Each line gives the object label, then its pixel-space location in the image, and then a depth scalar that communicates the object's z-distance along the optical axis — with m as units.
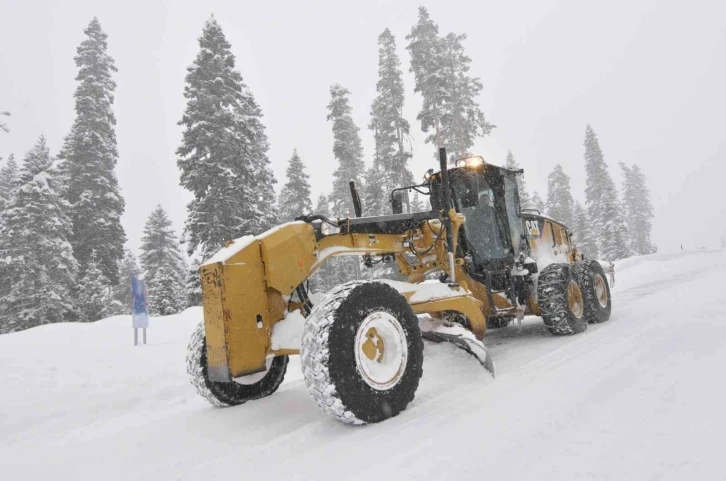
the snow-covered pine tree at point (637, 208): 59.50
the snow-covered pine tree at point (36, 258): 22.48
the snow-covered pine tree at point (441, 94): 26.75
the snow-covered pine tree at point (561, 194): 50.97
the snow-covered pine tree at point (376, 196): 31.81
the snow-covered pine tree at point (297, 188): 33.59
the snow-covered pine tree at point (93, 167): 25.75
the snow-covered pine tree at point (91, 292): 25.28
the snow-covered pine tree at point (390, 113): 30.28
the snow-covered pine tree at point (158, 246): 36.59
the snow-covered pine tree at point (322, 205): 46.27
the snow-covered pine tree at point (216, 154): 19.25
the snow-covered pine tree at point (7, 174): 34.47
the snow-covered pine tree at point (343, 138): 34.66
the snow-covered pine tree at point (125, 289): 34.03
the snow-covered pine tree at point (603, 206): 45.09
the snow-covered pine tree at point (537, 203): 51.47
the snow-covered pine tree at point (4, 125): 15.66
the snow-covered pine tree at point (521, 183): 40.17
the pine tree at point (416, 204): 48.39
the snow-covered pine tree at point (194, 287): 21.16
